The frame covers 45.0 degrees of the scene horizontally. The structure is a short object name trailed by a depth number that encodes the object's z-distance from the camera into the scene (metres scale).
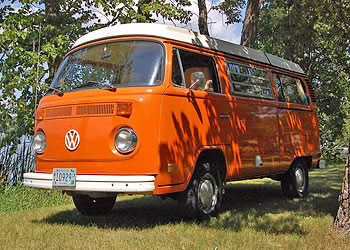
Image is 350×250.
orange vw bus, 5.23
